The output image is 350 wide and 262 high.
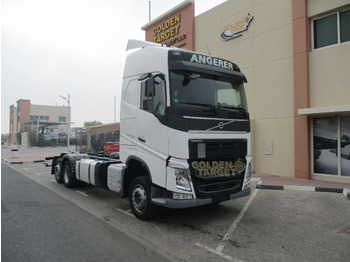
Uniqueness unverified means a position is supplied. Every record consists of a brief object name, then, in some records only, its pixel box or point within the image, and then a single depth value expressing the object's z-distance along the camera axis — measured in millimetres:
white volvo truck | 4809
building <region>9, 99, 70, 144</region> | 68250
